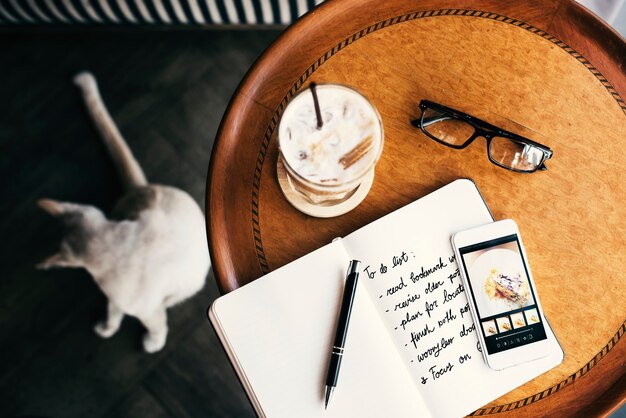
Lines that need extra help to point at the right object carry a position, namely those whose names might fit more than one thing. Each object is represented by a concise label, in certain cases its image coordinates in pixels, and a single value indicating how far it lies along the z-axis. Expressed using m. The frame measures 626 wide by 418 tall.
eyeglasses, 0.72
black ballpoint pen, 0.66
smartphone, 0.69
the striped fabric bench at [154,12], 1.15
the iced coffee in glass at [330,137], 0.63
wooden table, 0.71
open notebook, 0.67
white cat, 1.06
